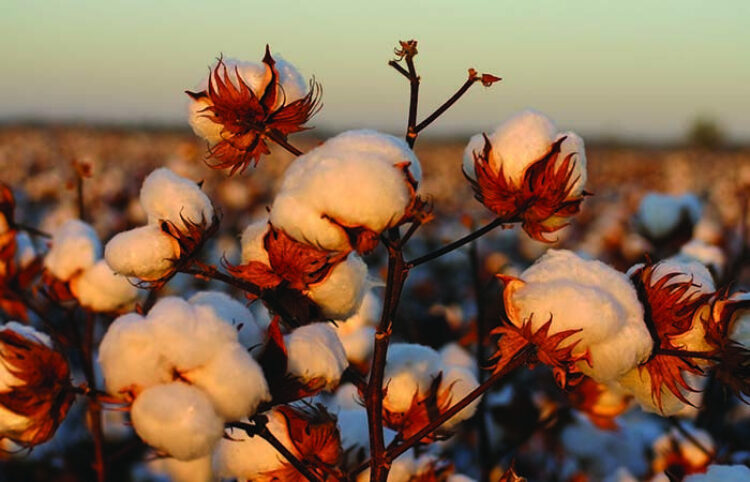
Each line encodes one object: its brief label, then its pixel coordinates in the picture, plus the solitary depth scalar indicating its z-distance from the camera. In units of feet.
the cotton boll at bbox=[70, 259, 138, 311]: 4.78
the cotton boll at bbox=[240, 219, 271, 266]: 3.61
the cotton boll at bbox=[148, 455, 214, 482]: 5.84
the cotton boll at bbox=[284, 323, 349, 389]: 3.52
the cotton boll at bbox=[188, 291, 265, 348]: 3.53
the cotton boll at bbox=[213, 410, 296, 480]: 3.74
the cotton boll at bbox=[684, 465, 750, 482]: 3.83
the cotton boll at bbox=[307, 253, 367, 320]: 3.63
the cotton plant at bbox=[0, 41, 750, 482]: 3.35
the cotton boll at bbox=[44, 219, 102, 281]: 4.92
